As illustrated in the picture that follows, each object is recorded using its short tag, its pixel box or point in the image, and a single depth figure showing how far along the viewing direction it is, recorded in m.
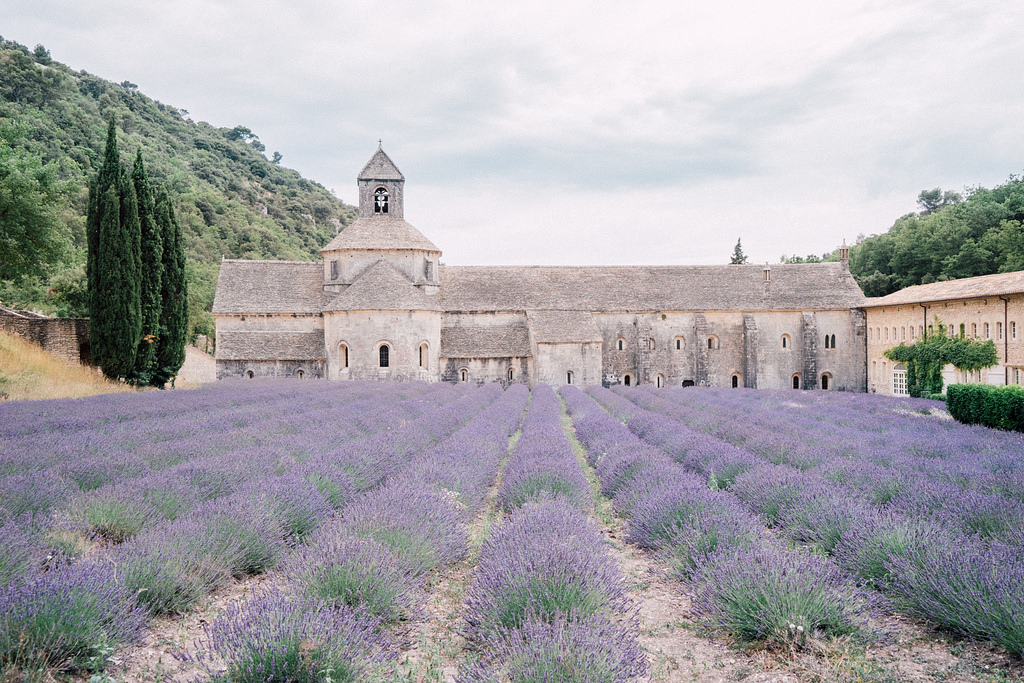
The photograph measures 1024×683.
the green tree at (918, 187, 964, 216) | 70.94
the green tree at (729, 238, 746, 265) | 70.34
